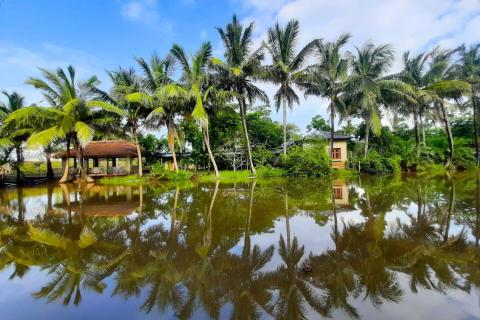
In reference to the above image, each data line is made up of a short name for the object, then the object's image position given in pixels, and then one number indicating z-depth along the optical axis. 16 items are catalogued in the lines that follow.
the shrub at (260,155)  24.11
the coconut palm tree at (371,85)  22.17
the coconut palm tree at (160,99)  19.97
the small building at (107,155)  24.33
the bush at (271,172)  21.80
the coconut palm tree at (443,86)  22.61
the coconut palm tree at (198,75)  19.47
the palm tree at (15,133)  19.28
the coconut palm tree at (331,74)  21.66
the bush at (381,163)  23.83
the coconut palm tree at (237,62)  19.47
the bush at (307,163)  21.23
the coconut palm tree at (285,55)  20.47
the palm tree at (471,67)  24.81
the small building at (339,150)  26.61
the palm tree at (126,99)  20.70
